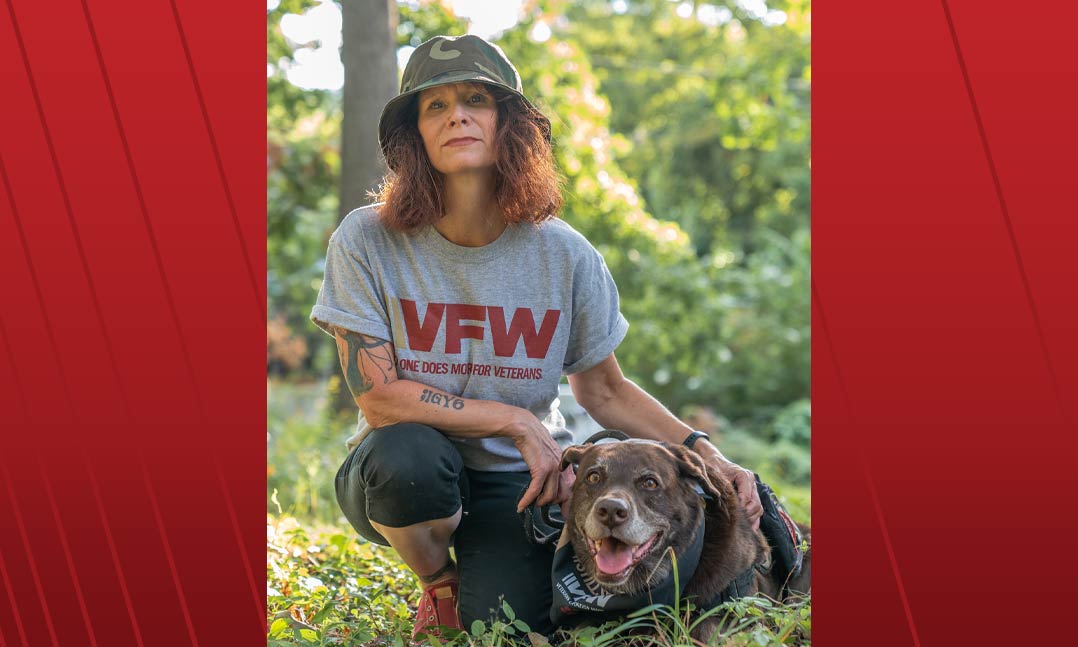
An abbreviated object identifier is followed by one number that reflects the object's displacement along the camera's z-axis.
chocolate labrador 2.80
